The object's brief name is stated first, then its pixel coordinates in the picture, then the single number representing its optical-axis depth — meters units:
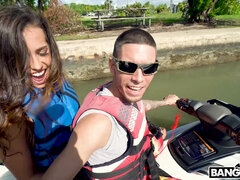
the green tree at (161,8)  27.81
